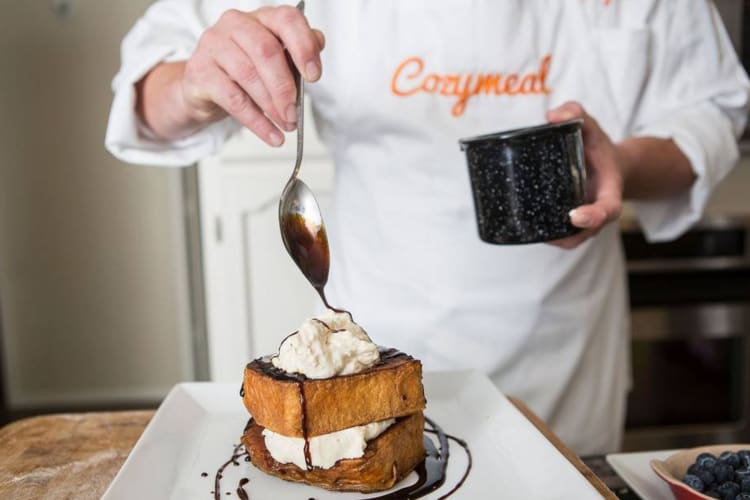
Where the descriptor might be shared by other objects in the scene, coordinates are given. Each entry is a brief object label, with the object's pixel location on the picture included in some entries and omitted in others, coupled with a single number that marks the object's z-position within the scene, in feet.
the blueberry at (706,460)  2.27
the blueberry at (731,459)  2.28
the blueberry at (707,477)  2.20
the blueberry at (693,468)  2.29
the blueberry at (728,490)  2.14
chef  3.65
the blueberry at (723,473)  2.20
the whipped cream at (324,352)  2.53
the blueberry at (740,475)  2.23
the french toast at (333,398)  2.48
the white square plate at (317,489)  2.35
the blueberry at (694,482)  2.17
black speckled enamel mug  2.75
